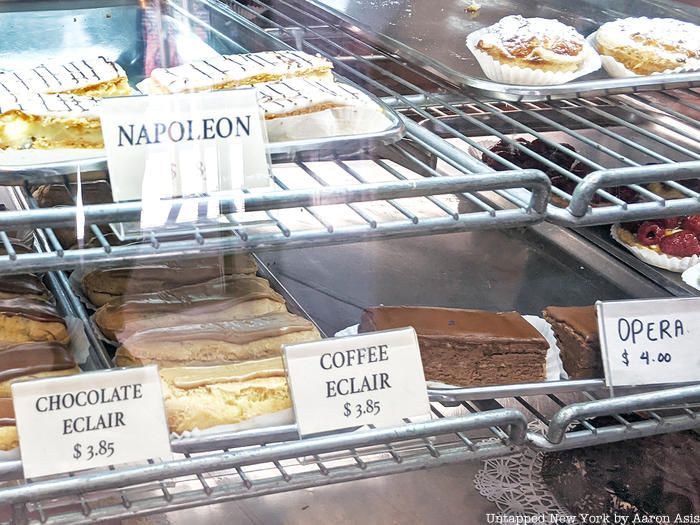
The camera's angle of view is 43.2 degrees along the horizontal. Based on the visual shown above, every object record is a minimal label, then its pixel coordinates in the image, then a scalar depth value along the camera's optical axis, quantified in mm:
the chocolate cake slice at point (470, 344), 1229
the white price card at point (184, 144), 885
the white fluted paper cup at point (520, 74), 1436
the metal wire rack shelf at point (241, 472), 910
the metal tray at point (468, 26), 1360
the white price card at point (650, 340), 1130
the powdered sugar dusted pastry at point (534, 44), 1449
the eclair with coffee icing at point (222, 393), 1011
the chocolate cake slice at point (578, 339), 1269
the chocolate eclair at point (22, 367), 941
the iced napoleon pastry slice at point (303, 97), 1086
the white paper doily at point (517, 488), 1357
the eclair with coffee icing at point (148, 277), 1194
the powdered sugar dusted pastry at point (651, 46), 1497
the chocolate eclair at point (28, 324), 1083
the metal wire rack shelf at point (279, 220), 846
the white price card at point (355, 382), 978
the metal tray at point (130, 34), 1310
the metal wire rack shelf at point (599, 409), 1100
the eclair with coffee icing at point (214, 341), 1075
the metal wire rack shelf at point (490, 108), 1398
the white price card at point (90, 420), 893
